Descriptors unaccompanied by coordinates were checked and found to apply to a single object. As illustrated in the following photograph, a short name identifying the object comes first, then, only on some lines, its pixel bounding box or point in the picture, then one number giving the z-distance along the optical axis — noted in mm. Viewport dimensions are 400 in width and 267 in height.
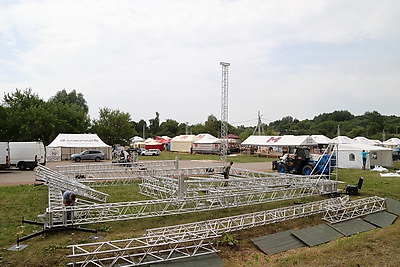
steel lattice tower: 30344
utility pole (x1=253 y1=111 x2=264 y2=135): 59484
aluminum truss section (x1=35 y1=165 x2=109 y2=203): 11147
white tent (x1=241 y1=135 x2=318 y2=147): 36938
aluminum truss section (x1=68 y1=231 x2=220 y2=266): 6684
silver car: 34031
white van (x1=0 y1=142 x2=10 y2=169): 21719
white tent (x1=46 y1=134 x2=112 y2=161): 31797
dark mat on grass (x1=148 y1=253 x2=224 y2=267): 6793
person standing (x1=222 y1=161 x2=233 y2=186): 16459
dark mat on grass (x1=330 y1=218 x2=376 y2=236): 9727
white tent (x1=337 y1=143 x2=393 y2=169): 26344
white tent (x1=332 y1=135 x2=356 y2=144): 38700
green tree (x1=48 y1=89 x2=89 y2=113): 67375
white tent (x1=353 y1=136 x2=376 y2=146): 45806
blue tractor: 20797
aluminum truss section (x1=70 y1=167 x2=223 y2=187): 17380
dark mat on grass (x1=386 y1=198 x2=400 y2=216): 11812
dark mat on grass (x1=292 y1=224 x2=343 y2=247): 8772
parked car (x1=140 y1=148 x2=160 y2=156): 47397
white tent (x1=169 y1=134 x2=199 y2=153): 54125
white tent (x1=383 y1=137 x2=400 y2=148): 49994
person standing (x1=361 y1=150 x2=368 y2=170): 25531
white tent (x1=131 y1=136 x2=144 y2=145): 69388
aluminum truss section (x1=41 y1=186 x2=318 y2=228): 8531
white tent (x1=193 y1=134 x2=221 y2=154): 49844
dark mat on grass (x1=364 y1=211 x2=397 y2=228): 10584
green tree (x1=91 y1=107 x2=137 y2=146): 46569
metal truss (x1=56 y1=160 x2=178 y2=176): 16359
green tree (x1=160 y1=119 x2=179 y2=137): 108844
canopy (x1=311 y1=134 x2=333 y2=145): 44812
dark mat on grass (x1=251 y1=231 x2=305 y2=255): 8195
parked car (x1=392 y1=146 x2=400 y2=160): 36162
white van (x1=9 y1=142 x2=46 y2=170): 23438
